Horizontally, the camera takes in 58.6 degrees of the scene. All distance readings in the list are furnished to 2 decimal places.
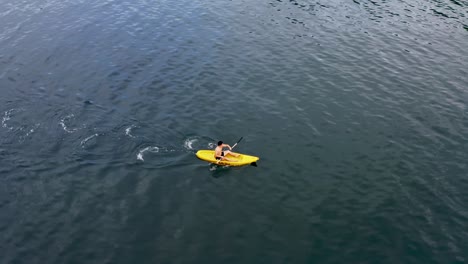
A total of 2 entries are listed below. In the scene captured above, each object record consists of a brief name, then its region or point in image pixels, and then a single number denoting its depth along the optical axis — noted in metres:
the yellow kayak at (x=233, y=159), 34.66
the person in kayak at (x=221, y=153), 34.34
